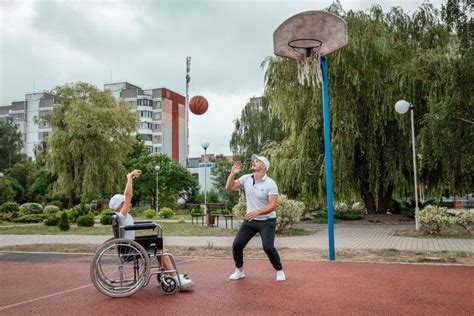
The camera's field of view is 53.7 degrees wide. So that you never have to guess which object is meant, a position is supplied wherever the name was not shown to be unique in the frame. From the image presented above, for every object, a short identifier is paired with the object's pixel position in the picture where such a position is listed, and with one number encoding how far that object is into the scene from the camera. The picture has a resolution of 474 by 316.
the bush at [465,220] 12.84
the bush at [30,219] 26.23
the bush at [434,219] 12.72
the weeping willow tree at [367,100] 18.42
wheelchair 5.39
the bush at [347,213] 20.72
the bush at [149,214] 28.09
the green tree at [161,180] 42.38
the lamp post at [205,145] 20.84
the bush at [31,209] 29.50
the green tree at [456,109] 15.13
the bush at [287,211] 14.00
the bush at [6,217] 27.05
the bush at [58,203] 37.49
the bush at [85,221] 20.47
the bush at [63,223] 18.47
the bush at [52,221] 21.57
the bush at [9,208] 29.16
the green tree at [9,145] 66.50
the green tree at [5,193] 33.53
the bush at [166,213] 28.81
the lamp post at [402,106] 13.79
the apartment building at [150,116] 80.56
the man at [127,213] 5.68
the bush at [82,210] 24.02
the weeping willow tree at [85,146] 33.72
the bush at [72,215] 23.39
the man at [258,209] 6.07
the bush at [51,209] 30.77
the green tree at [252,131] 35.66
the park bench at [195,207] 25.07
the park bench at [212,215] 19.00
